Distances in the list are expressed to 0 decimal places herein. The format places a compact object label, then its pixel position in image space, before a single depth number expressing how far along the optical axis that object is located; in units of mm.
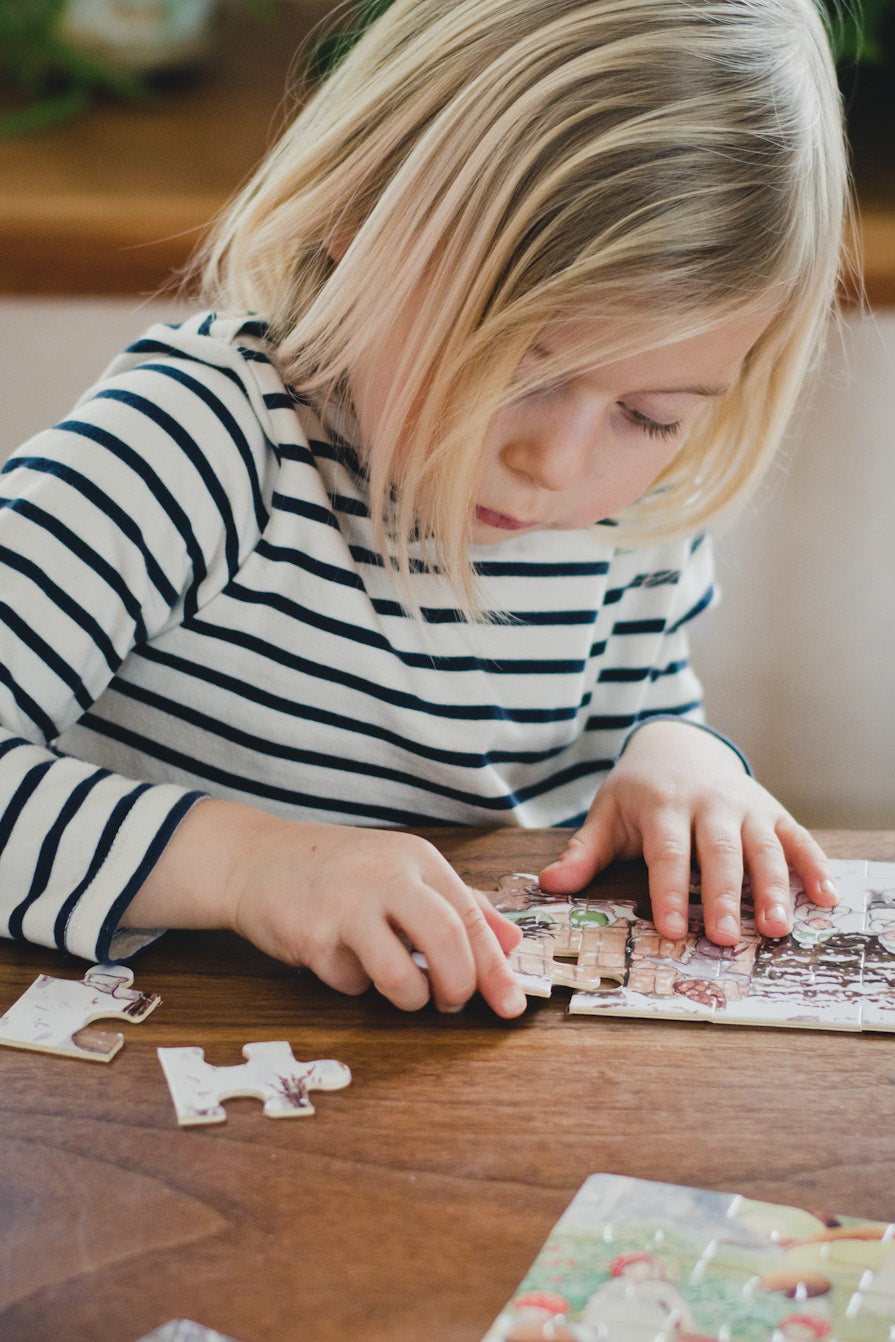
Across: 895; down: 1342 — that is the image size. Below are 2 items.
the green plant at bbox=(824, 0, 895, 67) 1666
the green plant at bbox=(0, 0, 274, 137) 1877
